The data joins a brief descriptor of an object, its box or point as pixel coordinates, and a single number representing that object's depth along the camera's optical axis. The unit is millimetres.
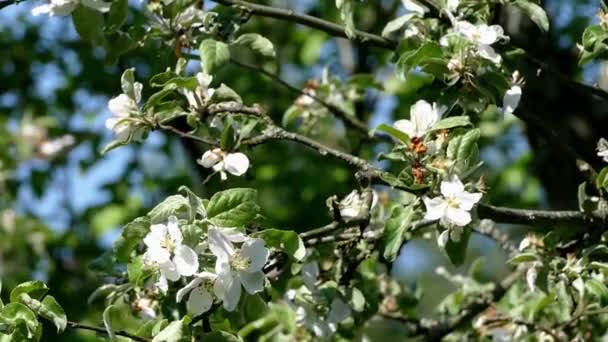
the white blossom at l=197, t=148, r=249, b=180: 4215
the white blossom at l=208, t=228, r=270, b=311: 3489
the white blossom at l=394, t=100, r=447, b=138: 3920
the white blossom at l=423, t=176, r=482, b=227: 3669
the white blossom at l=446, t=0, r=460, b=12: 4439
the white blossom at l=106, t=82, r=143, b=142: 4226
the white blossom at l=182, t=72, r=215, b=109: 4256
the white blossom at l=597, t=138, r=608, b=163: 4166
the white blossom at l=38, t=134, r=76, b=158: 10297
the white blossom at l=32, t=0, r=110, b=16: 4433
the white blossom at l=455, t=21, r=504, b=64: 4069
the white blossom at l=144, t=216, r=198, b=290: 3486
